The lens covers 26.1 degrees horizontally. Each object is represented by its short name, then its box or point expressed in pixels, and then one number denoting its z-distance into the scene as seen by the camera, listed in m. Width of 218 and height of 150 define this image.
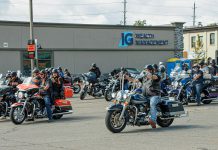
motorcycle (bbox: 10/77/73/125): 13.77
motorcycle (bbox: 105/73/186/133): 11.39
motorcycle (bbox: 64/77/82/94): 27.36
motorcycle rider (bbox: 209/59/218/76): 22.66
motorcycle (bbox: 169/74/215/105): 18.75
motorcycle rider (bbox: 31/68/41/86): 14.73
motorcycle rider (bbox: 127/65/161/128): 12.05
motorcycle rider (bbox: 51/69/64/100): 15.29
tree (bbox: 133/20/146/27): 114.07
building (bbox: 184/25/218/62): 62.77
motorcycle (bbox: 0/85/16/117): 14.90
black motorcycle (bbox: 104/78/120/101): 21.92
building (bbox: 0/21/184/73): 38.38
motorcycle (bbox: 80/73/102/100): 23.83
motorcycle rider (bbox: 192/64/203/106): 18.86
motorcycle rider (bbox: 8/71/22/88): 16.17
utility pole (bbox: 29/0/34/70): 27.13
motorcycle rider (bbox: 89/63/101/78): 24.84
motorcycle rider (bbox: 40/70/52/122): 14.48
